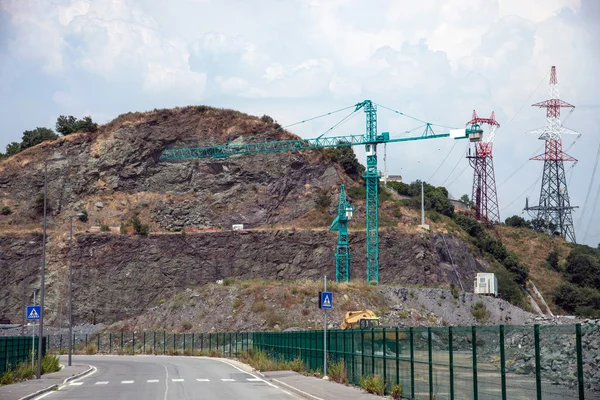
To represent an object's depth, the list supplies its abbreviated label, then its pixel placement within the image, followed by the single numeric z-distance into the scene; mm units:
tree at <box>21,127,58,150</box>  128125
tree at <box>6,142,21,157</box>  134062
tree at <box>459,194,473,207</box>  166500
